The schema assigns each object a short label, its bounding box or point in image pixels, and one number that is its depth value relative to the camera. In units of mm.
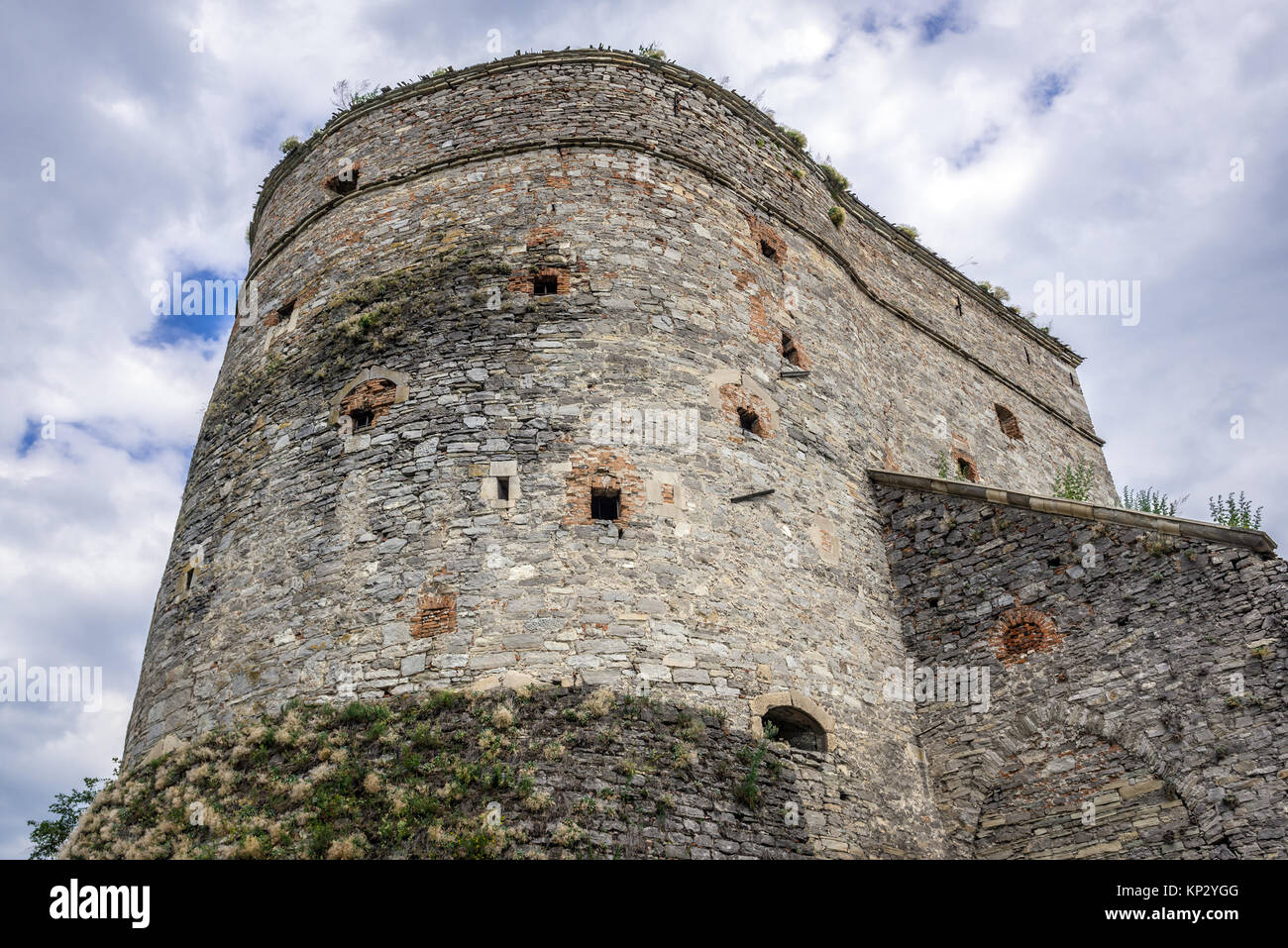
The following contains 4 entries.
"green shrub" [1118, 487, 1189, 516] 13898
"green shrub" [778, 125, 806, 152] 14398
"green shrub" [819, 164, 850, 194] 15164
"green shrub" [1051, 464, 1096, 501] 14383
